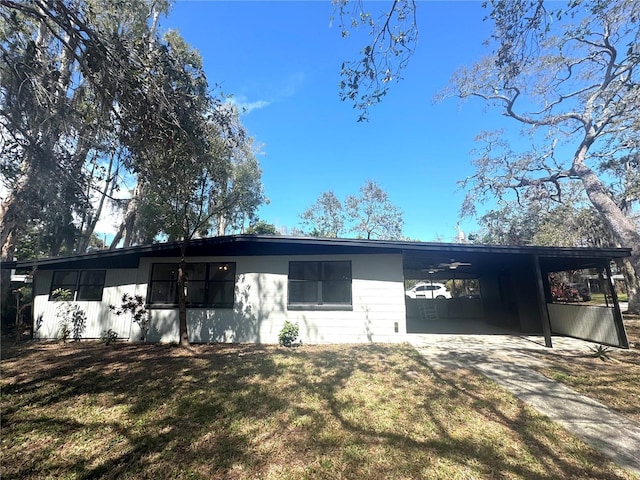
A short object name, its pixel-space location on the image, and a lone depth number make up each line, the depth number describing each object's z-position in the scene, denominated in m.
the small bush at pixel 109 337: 8.33
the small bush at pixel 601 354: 6.07
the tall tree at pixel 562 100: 4.77
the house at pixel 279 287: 7.87
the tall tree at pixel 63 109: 4.30
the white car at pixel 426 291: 22.88
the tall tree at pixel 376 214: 28.81
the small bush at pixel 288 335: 7.87
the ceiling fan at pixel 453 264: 9.91
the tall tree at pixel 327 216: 29.73
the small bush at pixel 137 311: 8.26
